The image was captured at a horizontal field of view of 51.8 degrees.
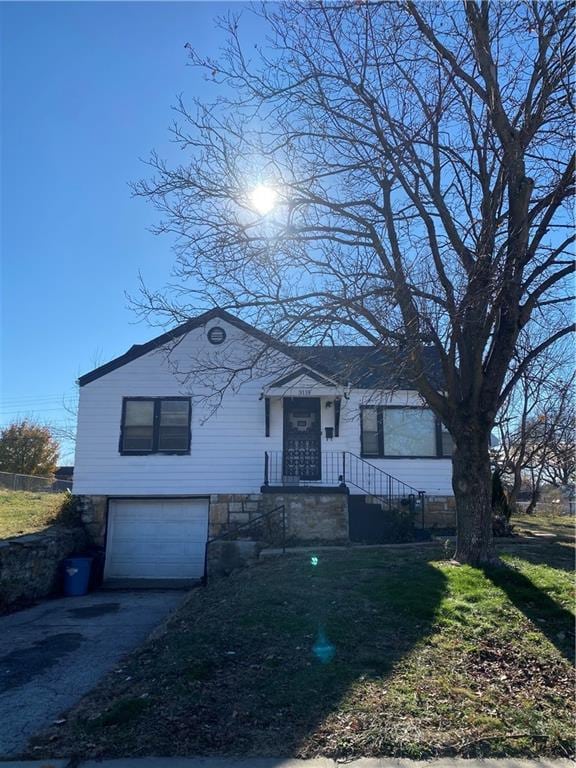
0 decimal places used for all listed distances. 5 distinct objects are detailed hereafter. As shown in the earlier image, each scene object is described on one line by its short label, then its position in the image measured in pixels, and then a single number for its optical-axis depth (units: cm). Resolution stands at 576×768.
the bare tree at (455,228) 758
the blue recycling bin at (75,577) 1334
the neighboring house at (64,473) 3612
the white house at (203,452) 1492
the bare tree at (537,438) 1788
